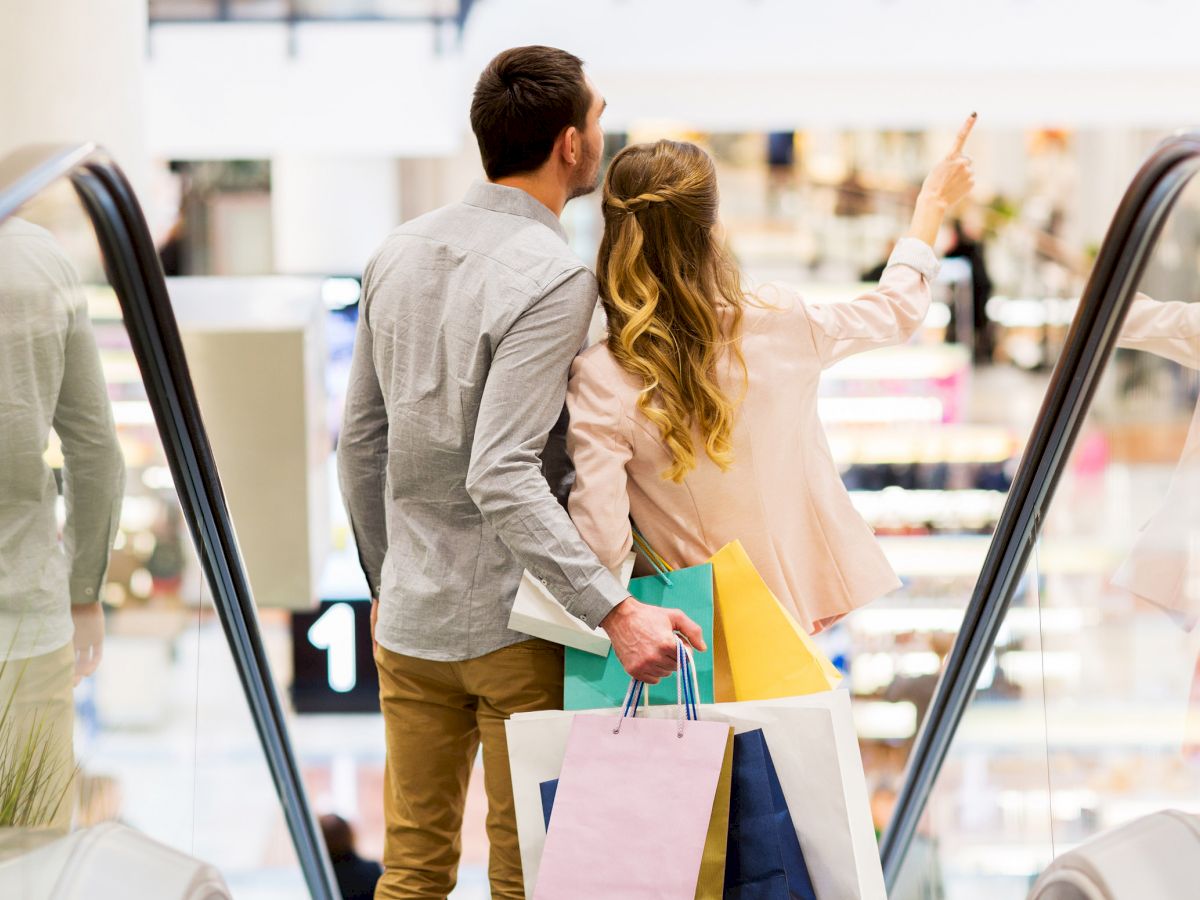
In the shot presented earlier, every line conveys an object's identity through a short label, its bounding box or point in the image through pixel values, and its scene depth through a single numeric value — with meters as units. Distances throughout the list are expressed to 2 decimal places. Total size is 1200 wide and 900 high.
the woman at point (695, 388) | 5.69
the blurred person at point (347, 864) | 8.68
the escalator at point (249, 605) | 5.51
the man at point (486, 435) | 5.63
